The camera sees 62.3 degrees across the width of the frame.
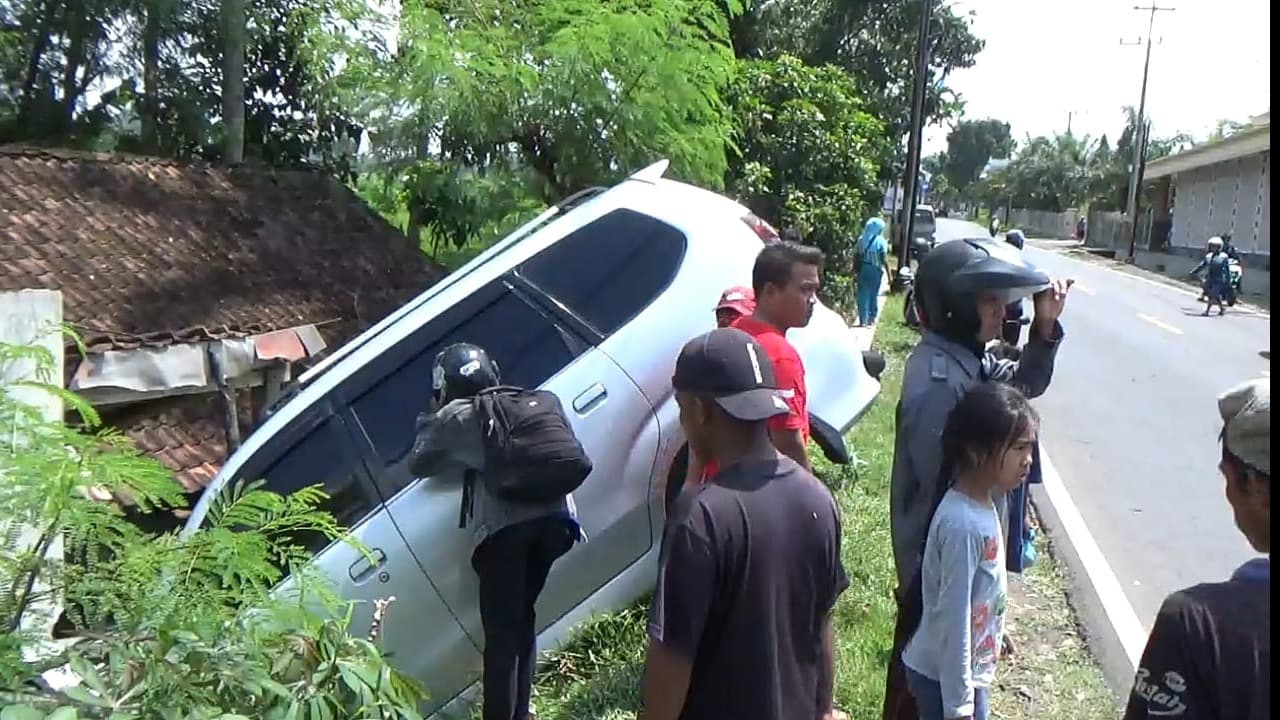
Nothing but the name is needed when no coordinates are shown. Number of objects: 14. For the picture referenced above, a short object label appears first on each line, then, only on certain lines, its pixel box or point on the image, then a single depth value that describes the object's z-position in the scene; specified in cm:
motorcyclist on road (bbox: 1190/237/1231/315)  1928
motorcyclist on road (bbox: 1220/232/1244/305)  1977
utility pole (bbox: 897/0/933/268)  1856
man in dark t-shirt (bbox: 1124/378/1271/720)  163
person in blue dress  1277
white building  3056
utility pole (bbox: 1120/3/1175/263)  4188
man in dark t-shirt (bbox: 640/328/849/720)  215
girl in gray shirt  269
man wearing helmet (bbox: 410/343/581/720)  366
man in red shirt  355
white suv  392
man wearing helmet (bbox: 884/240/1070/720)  311
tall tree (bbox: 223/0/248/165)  1343
